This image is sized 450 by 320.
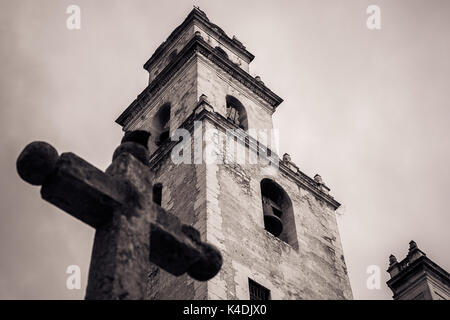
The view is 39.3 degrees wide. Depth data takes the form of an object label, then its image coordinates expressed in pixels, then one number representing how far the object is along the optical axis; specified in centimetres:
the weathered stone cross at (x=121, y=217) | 530
